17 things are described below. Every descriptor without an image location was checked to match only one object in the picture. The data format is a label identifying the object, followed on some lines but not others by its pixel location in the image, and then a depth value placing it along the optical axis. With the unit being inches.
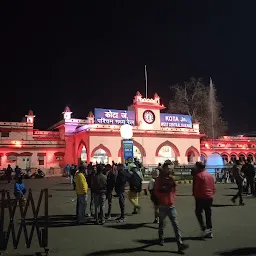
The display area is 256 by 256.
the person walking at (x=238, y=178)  458.6
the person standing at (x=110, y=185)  380.0
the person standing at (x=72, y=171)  853.8
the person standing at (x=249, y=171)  534.3
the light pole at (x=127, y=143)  887.1
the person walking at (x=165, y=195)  243.1
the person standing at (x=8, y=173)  1044.8
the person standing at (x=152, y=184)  338.6
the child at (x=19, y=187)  430.7
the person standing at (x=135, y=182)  380.5
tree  1843.0
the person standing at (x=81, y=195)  346.6
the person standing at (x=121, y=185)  360.5
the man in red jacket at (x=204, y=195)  277.4
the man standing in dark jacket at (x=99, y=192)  347.6
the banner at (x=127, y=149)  885.8
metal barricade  234.8
